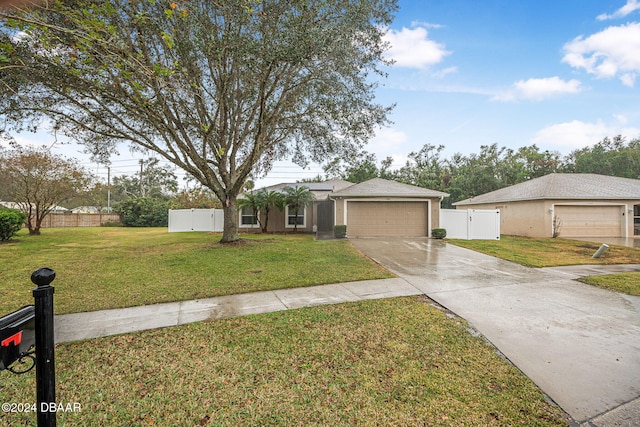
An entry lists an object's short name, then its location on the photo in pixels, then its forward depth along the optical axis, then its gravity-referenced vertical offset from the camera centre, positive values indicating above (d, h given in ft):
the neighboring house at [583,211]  50.88 +0.04
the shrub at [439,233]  45.95 -3.54
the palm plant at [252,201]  53.72 +2.05
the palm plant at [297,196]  54.13 +3.01
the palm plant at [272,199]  53.57 +2.43
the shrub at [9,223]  39.81 -1.54
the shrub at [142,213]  86.17 -0.35
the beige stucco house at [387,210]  47.85 +0.25
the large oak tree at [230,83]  22.82 +12.92
